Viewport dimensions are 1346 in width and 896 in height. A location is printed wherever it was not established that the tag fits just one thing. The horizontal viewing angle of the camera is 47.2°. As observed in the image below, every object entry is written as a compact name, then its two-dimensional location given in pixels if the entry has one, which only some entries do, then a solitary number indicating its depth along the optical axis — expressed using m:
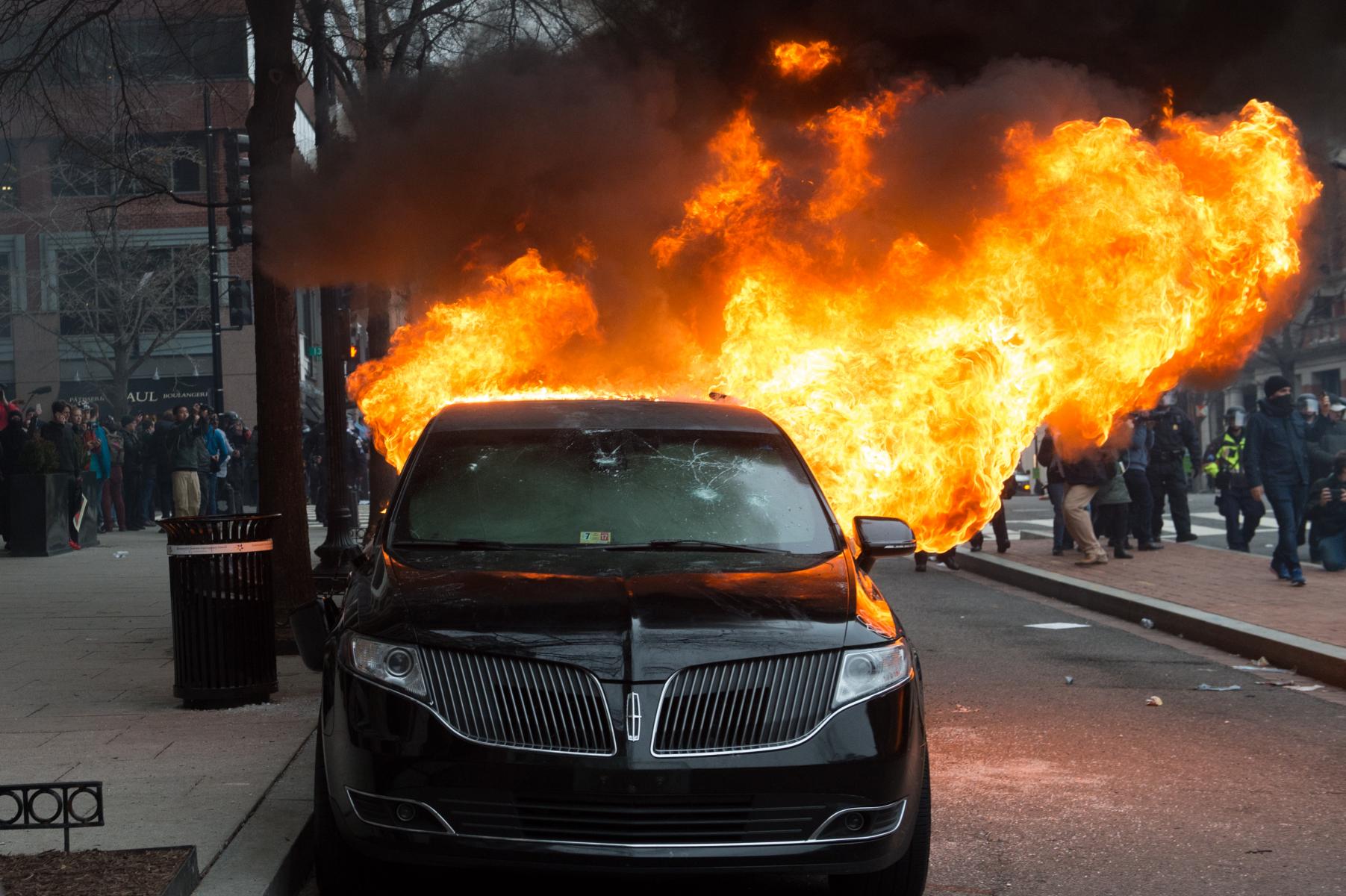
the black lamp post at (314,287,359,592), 16.03
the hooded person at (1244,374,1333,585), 14.03
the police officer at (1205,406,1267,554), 17.12
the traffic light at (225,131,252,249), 14.64
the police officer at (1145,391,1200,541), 18.44
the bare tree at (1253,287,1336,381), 49.22
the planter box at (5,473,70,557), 18.61
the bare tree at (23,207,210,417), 40.28
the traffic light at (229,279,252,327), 20.77
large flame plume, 8.91
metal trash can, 7.83
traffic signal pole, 18.89
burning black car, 4.27
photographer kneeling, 14.43
